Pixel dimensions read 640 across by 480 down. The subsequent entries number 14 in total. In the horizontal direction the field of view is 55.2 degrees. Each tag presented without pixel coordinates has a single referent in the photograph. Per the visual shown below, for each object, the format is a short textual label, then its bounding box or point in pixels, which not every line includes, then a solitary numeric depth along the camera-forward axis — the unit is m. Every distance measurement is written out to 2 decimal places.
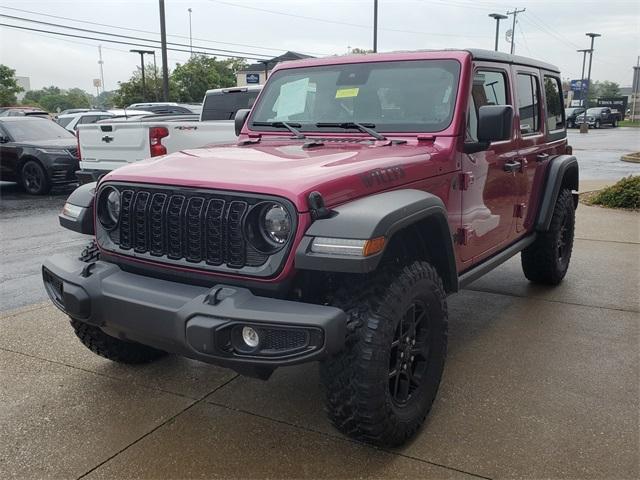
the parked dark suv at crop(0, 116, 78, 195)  12.04
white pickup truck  8.25
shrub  9.68
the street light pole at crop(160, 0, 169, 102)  25.91
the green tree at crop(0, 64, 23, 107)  44.38
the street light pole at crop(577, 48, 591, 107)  58.59
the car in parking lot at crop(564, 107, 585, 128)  42.64
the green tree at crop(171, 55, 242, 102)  54.34
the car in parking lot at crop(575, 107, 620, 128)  43.22
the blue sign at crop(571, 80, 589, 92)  62.97
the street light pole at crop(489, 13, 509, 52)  48.04
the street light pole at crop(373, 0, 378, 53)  34.00
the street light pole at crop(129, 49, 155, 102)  44.60
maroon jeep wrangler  2.50
